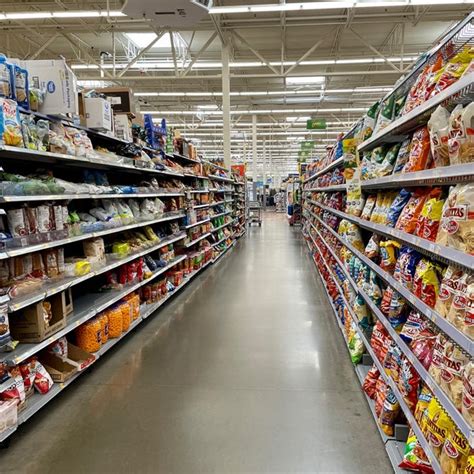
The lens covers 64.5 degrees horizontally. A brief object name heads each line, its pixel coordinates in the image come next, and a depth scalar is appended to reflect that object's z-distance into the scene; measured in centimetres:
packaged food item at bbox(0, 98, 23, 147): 215
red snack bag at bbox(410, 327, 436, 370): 171
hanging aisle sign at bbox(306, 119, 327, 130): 1410
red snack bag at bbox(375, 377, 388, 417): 228
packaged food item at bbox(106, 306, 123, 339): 353
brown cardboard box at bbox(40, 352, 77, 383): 273
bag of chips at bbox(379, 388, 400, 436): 214
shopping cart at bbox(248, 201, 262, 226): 1789
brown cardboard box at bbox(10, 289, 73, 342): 251
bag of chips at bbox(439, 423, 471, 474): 134
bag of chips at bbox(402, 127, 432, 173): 187
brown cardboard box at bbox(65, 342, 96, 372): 296
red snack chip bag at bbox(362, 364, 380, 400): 256
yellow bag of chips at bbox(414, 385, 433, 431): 168
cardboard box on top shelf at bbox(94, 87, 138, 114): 433
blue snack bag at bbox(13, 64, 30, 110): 243
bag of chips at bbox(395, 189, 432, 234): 195
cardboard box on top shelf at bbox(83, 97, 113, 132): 341
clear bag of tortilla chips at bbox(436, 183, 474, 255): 134
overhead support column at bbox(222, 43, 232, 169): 1048
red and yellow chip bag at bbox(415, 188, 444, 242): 171
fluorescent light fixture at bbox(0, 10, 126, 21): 713
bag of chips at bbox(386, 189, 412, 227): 223
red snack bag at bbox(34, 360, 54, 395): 250
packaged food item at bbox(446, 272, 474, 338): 129
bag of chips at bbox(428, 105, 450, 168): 154
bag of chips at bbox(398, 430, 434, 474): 174
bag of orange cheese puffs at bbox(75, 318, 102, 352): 314
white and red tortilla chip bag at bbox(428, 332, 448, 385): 153
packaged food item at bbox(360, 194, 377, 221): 286
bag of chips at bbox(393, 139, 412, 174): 222
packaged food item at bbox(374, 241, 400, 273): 234
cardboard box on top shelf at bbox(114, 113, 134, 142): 395
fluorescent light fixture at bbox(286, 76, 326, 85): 1306
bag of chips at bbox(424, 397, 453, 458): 149
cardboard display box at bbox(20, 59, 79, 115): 287
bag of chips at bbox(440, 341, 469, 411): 138
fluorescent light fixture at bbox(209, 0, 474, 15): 649
